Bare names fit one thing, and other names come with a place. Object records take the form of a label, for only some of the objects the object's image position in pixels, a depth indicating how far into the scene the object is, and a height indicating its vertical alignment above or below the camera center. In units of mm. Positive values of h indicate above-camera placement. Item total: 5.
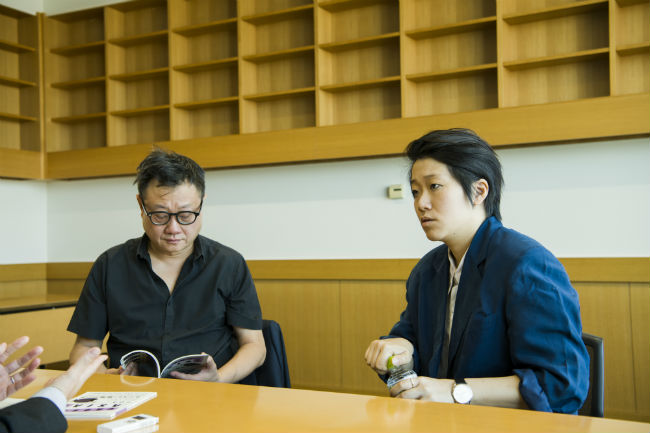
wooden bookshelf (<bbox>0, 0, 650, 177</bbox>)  3709 +1120
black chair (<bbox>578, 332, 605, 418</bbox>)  1409 -398
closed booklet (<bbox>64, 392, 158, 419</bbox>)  1279 -407
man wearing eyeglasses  2084 -247
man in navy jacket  1377 -230
